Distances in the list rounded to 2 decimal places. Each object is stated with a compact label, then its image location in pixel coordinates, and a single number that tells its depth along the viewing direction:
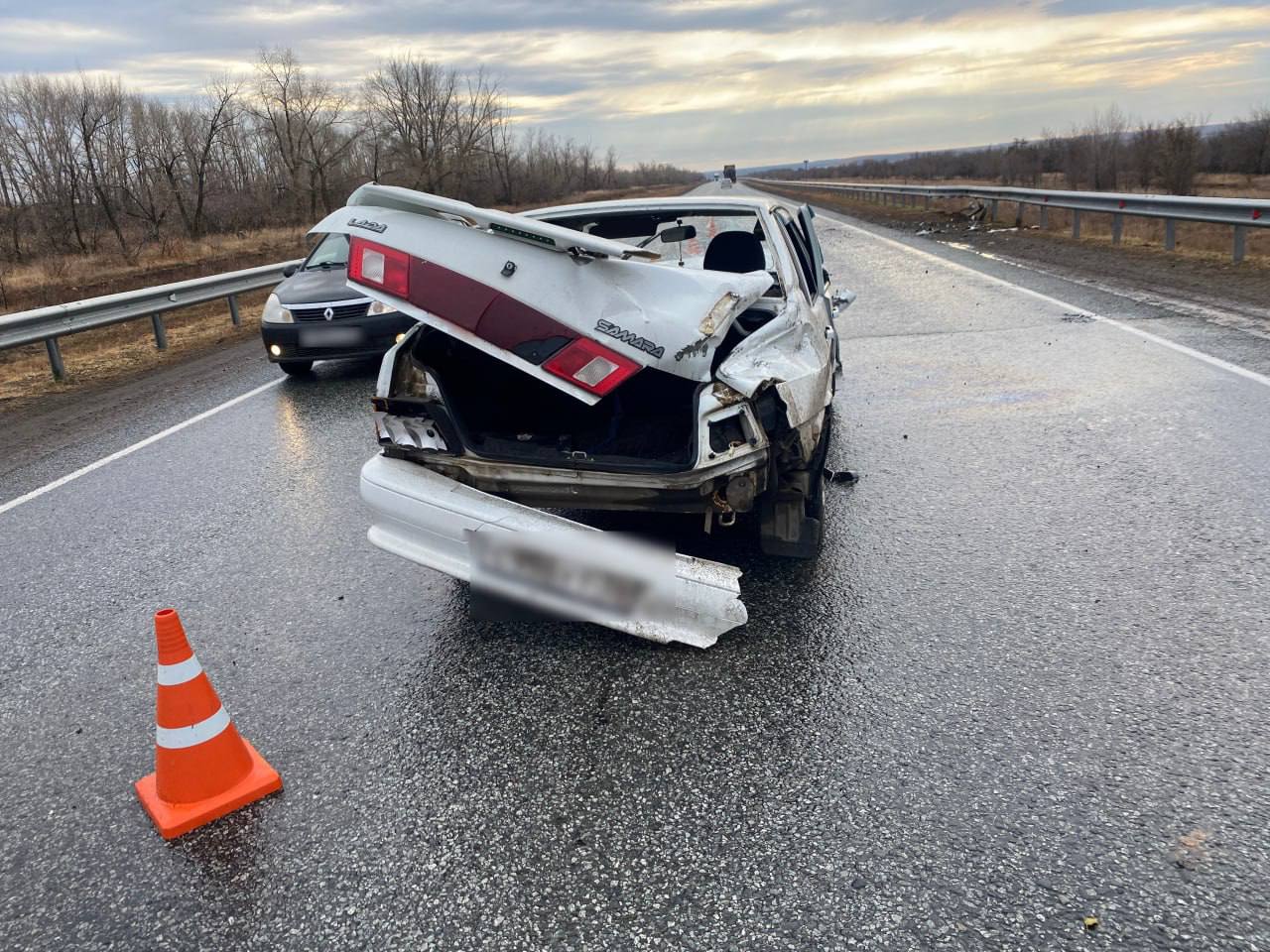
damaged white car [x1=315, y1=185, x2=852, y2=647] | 3.65
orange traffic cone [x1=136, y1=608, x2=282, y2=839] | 2.91
